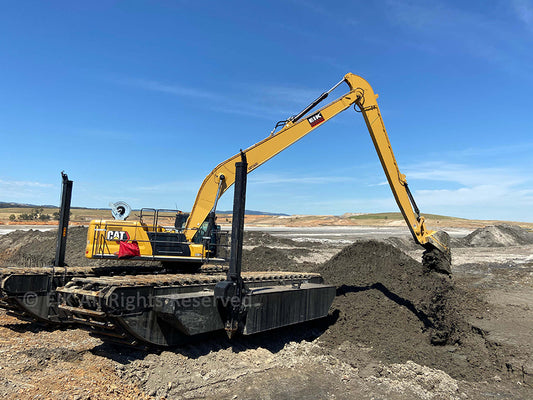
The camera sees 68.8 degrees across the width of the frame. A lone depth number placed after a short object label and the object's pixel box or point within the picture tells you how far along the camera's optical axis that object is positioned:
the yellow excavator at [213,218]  7.61
